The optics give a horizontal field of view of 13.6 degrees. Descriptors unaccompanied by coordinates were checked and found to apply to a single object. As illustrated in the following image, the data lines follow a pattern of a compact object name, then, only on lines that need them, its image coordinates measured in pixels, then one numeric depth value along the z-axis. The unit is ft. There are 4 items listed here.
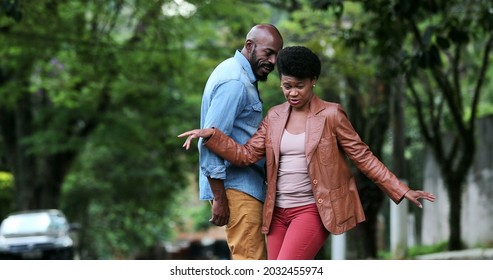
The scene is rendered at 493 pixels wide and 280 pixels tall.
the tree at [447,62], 66.09
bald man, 35.28
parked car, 129.00
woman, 34.16
